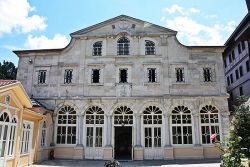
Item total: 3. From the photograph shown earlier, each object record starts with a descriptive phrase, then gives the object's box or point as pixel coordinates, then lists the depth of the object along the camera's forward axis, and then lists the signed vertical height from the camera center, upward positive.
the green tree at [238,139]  8.02 -0.66
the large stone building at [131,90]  15.93 +2.36
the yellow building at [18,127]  10.06 -0.26
